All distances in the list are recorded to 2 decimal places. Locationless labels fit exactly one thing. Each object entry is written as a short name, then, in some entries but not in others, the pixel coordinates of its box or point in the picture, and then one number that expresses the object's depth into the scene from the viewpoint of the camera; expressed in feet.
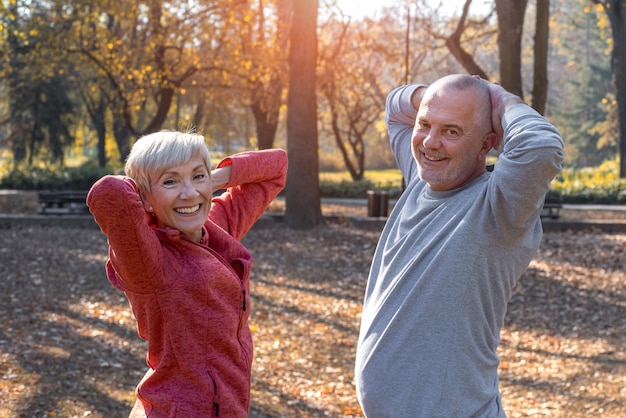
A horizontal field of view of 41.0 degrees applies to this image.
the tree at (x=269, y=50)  71.15
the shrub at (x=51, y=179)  84.58
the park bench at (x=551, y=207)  55.93
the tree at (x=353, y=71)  86.07
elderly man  8.27
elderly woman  9.11
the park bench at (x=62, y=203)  57.00
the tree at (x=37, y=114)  109.91
